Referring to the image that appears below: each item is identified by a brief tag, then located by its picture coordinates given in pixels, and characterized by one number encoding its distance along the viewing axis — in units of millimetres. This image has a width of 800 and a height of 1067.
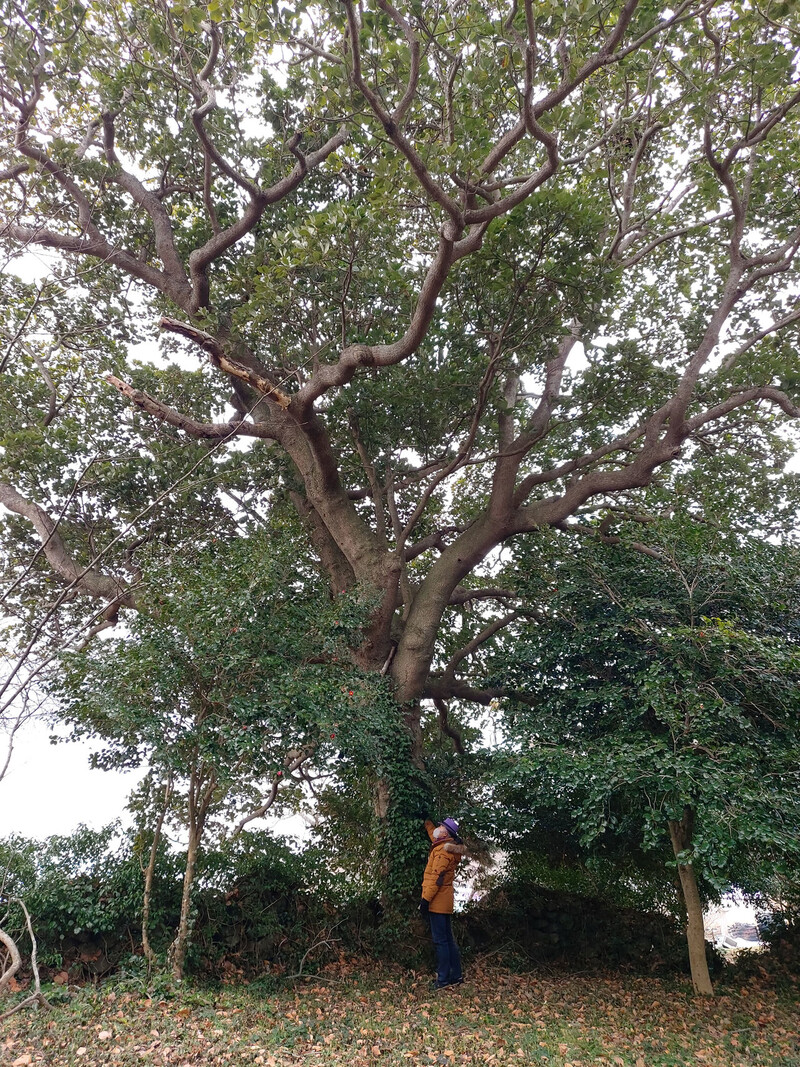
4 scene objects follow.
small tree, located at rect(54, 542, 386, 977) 5742
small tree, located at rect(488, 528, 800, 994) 5750
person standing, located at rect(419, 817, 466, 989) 6492
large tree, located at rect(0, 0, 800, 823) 5883
